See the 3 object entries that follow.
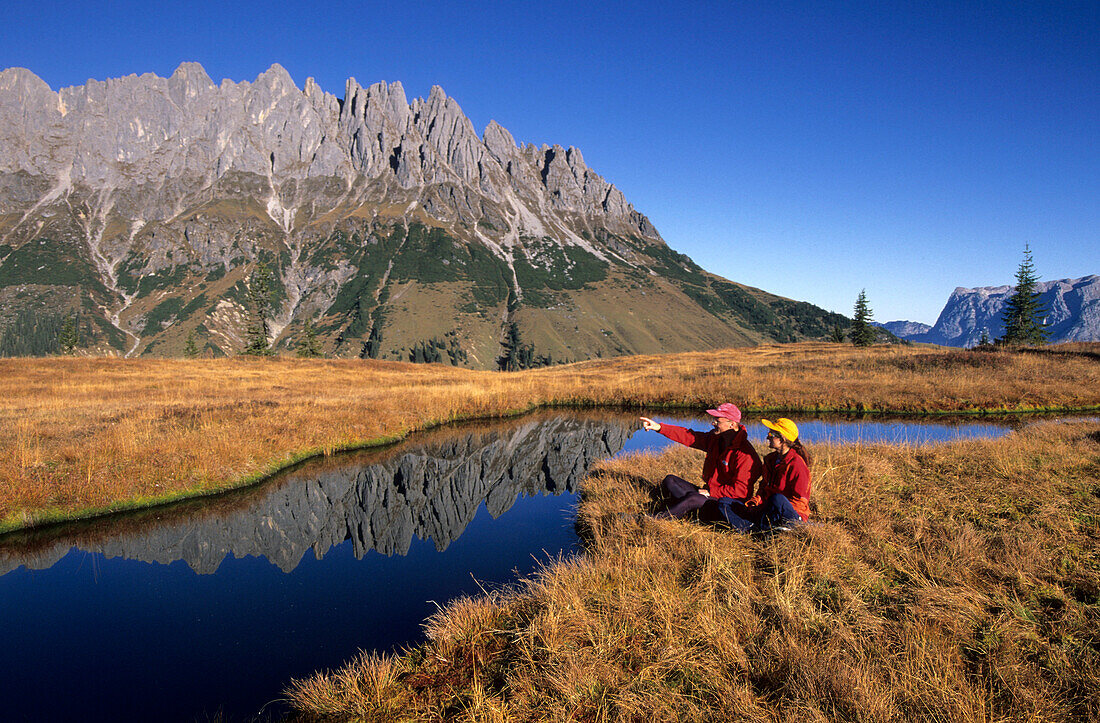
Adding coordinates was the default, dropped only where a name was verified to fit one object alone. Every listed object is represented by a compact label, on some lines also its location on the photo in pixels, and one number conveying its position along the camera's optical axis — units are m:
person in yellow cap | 8.07
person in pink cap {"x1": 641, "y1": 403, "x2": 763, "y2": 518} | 9.52
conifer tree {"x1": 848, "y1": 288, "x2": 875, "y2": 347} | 97.00
